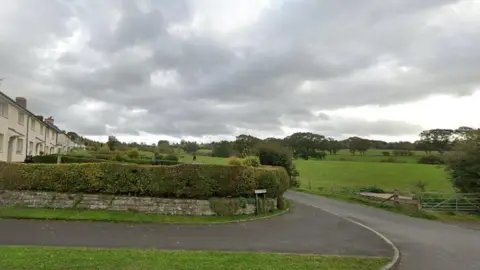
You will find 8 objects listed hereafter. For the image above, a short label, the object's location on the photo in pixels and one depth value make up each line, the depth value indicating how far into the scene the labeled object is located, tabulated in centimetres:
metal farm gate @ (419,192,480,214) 2364
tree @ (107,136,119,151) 5314
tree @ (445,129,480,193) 2570
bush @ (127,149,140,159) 3522
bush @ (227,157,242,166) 2587
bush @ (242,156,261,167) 2769
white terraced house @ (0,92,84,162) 2891
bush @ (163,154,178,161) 3715
